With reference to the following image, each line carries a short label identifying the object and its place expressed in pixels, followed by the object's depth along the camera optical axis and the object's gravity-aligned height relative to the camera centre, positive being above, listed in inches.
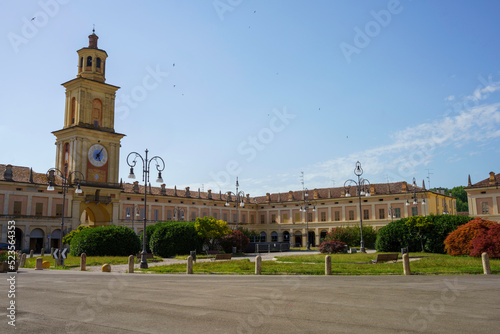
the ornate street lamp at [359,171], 1173.5 +158.5
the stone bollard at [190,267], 744.3 -68.9
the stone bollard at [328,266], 664.4 -61.9
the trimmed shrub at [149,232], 1420.2 -9.5
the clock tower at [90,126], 2108.8 +549.6
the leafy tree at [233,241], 1480.1 -46.9
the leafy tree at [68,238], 1501.0 -30.6
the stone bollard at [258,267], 705.6 -66.2
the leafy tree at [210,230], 1421.0 -4.5
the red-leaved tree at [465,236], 933.2 -22.5
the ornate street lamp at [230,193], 3069.9 +266.9
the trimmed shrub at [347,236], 1653.5 -33.9
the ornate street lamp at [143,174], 879.1 +126.7
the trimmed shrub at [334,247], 1311.5 -61.6
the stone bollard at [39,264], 920.9 -74.9
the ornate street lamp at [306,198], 2866.6 +200.3
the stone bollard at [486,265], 619.2 -58.4
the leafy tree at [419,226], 1178.6 +0.4
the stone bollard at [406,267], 630.5 -61.6
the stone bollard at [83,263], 864.8 -69.7
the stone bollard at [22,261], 1072.2 -79.4
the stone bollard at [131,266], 788.6 -69.9
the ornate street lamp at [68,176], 2010.6 +265.0
